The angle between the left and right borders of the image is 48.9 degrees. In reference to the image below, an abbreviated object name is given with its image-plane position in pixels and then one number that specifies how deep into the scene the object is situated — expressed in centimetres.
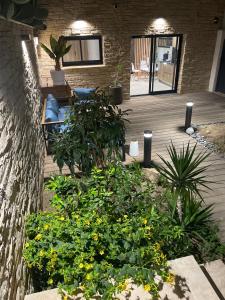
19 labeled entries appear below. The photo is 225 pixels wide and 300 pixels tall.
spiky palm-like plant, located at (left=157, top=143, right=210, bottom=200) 265
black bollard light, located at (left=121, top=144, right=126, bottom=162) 432
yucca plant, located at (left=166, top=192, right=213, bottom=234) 283
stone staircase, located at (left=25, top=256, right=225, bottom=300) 180
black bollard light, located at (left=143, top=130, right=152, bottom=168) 430
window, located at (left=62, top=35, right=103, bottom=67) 744
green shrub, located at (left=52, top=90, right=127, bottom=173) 267
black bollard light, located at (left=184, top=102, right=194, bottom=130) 559
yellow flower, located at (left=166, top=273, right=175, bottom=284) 165
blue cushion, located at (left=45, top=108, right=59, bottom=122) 465
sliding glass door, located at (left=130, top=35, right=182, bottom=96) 817
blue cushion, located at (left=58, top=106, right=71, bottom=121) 530
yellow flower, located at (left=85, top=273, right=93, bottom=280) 149
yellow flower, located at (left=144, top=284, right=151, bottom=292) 147
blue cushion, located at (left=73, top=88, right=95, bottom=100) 706
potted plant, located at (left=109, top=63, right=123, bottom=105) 779
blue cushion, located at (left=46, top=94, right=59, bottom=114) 519
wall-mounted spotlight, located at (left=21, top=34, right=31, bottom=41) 409
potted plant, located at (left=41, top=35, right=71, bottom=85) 656
